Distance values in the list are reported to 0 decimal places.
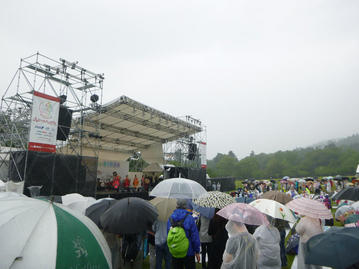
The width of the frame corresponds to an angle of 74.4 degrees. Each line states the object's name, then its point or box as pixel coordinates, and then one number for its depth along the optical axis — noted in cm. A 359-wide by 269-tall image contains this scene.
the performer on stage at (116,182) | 1462
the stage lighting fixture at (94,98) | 1193
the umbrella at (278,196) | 498
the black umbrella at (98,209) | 352
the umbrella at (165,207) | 384
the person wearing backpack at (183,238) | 302
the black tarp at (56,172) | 891
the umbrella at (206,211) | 396
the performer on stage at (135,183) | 1696
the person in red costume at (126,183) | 1575
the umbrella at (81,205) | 423
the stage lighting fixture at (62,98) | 1062
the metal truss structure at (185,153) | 1931
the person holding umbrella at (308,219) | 331
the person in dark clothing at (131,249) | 350
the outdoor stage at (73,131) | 905
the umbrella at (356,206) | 501
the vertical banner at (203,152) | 2018
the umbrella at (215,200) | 370
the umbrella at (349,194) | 584
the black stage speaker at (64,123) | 1036
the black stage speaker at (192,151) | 1950
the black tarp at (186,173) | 1697
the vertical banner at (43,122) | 888
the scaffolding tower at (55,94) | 977
